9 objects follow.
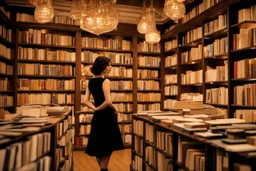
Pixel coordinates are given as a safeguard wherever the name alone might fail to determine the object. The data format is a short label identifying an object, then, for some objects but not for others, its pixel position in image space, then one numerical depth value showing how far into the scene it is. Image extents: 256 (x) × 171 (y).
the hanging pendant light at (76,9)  3.82
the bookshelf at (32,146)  1.50
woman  3.24
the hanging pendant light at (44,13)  3.60
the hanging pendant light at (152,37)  4.85
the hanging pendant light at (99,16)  3.36
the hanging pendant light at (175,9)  3.76
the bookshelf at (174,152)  1.62
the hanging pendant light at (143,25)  4.18
